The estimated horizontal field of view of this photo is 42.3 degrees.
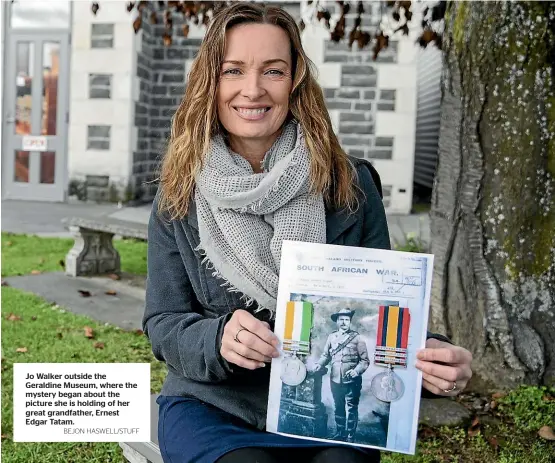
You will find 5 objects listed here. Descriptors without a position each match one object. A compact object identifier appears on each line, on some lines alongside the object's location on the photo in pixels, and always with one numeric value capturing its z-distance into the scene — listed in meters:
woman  1.42
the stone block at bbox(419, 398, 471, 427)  2.65
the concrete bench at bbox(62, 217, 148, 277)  5.01
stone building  8.20
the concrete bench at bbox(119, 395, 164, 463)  1.81
